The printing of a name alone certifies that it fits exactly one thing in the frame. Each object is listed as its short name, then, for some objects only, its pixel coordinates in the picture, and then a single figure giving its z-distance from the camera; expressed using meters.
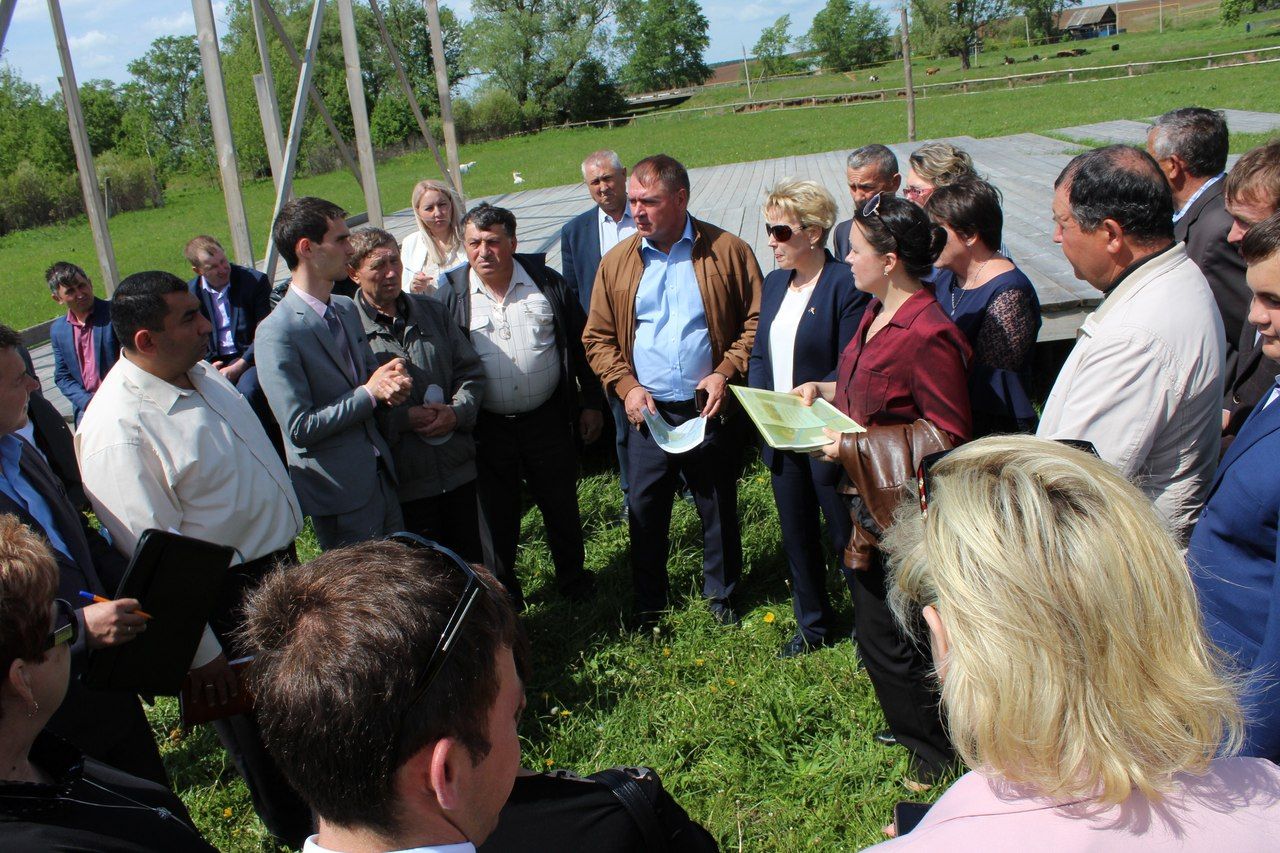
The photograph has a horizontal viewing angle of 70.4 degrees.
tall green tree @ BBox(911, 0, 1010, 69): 79.94
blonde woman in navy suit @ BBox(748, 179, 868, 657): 3.68
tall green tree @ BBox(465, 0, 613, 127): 66.00
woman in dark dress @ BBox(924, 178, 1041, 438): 3.26
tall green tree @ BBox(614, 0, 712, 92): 87.12
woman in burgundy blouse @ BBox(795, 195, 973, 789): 2.97
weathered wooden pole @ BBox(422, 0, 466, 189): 11.08
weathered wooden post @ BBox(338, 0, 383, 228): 8.10
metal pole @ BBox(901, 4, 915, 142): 21.27
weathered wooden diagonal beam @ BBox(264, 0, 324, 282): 6.80
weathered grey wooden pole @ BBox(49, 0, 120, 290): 6.30
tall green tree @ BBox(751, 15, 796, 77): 92.06
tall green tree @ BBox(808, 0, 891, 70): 89.56
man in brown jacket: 4.17
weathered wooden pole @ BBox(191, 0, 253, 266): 6.07
